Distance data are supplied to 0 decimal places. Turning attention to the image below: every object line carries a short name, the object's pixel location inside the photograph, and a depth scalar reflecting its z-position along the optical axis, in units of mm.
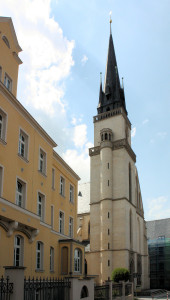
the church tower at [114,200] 43156
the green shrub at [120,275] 34738
